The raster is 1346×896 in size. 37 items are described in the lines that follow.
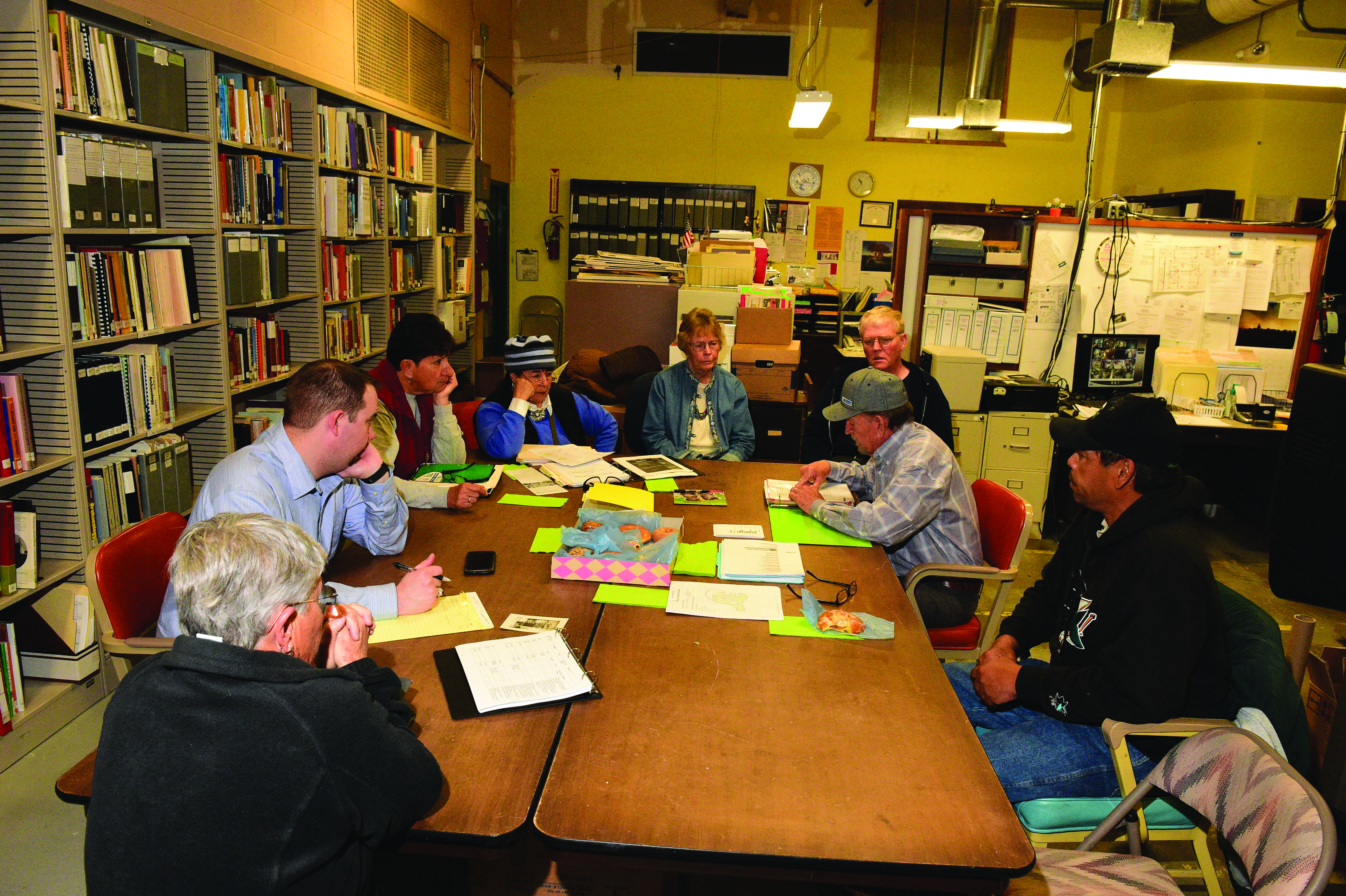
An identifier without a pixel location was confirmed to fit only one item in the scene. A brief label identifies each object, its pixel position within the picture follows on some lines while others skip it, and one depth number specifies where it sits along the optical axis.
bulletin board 5.52
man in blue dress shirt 2.03
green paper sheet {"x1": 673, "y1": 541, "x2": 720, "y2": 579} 2.36
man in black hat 1.89
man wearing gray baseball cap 2.67
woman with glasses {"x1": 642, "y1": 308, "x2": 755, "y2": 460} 4.02
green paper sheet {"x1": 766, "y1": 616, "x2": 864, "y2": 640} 2.03
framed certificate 8.33
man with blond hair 4.07
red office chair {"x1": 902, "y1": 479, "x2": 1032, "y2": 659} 2.67
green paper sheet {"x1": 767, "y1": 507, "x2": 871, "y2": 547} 2.67
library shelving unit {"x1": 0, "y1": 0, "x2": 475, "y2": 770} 2.60
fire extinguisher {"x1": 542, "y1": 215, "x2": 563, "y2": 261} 8.43
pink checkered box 2.27
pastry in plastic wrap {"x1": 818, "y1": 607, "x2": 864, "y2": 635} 2.04
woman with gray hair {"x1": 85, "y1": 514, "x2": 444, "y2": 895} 1.09
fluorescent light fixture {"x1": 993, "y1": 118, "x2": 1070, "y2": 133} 6.02
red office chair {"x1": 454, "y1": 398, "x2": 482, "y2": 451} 3.87
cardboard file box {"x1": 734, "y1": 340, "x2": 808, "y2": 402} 4.79
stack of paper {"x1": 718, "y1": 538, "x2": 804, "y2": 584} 2.33
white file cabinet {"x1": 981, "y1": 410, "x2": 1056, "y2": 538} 5.28
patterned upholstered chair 1.38
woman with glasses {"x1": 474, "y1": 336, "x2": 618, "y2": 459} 3.53
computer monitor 5.49
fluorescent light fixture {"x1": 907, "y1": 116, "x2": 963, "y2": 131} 6.05
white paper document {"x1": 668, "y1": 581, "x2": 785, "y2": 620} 2.12
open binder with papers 1.65
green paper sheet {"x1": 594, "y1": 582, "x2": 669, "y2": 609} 2.15
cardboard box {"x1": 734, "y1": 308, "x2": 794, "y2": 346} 4.86
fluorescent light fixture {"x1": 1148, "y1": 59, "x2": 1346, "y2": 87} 3.95
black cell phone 2.27
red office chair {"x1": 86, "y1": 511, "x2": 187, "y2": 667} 1.98
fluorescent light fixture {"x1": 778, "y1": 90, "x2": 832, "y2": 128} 5.12
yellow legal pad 1.93
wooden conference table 1.31
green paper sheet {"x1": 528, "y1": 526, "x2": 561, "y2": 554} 2.47
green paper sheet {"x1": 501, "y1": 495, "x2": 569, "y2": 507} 2.92
